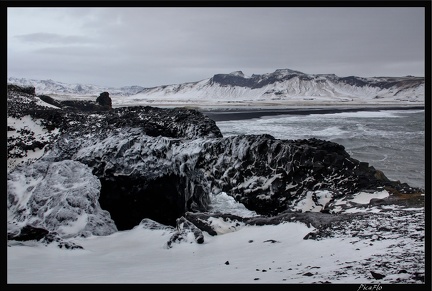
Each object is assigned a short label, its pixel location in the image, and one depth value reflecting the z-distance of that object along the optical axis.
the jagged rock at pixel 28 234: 8.34
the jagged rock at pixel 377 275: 5.23
